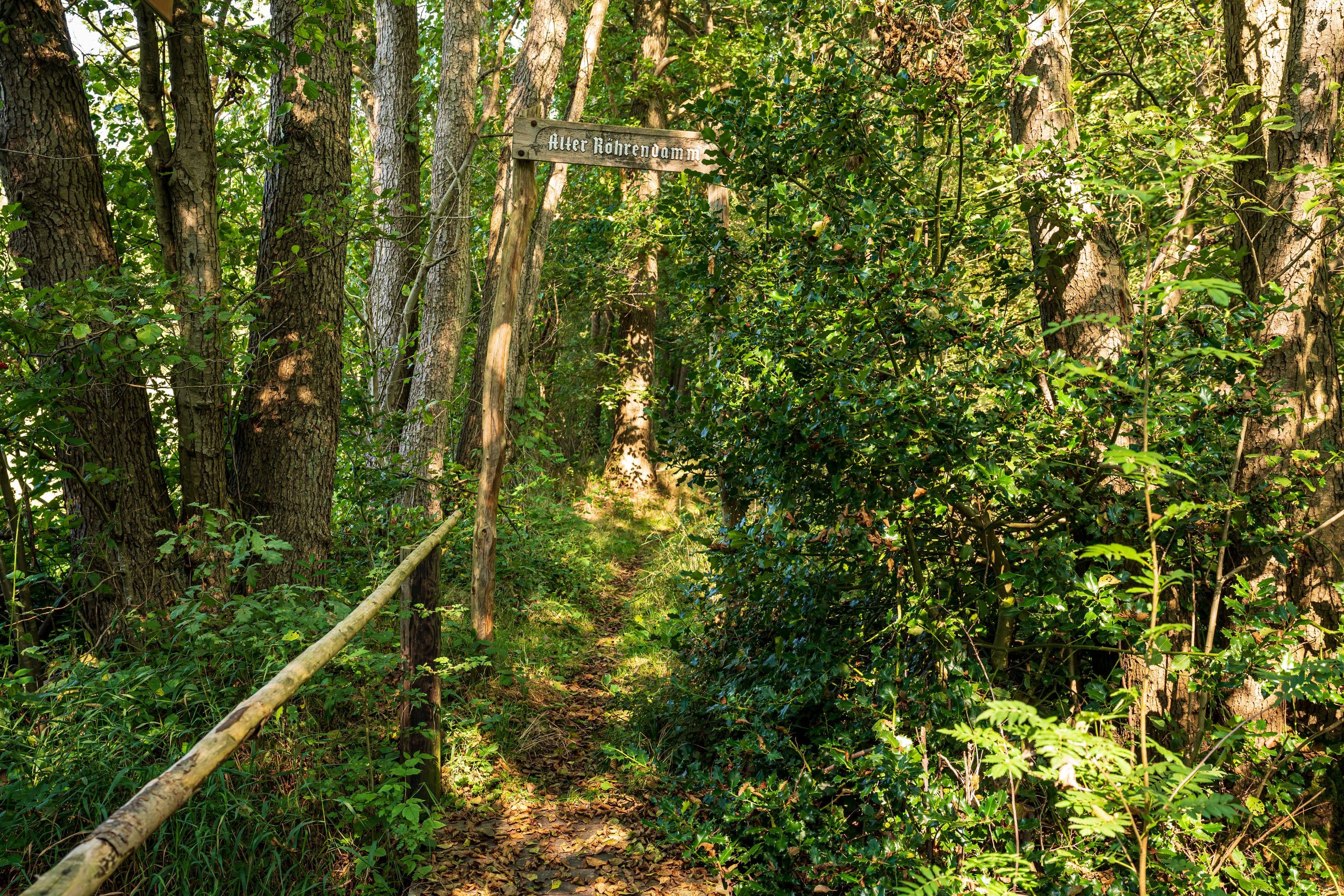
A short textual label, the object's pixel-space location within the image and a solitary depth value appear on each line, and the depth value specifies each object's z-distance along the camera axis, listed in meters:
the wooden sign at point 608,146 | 5.32
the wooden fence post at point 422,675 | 4.24
